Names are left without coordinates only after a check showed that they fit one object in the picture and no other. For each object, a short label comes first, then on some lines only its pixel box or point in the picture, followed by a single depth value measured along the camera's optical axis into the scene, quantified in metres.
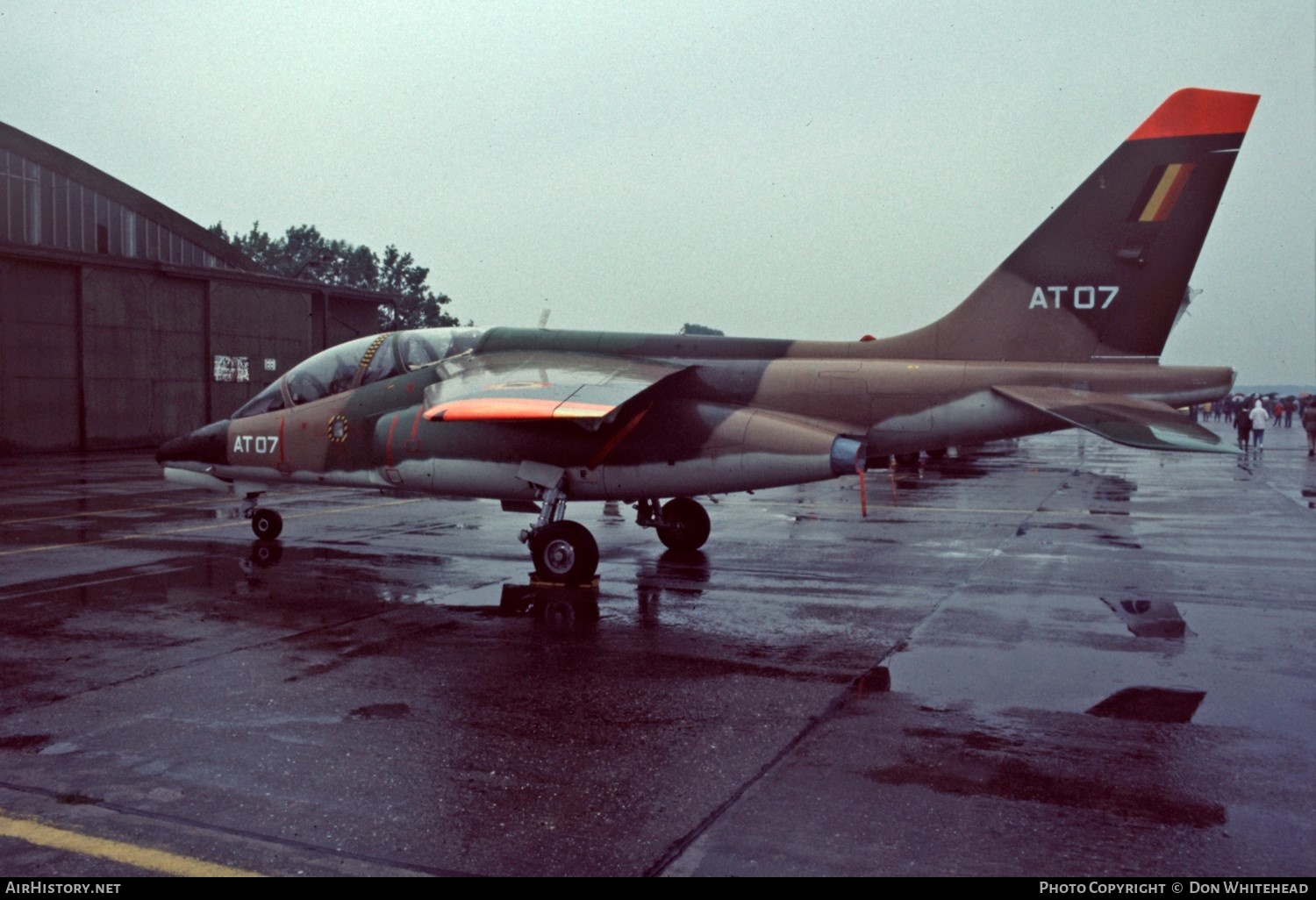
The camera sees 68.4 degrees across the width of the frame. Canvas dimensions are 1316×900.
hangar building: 31.62
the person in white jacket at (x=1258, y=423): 35.41
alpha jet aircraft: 9.78
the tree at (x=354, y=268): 95.69
